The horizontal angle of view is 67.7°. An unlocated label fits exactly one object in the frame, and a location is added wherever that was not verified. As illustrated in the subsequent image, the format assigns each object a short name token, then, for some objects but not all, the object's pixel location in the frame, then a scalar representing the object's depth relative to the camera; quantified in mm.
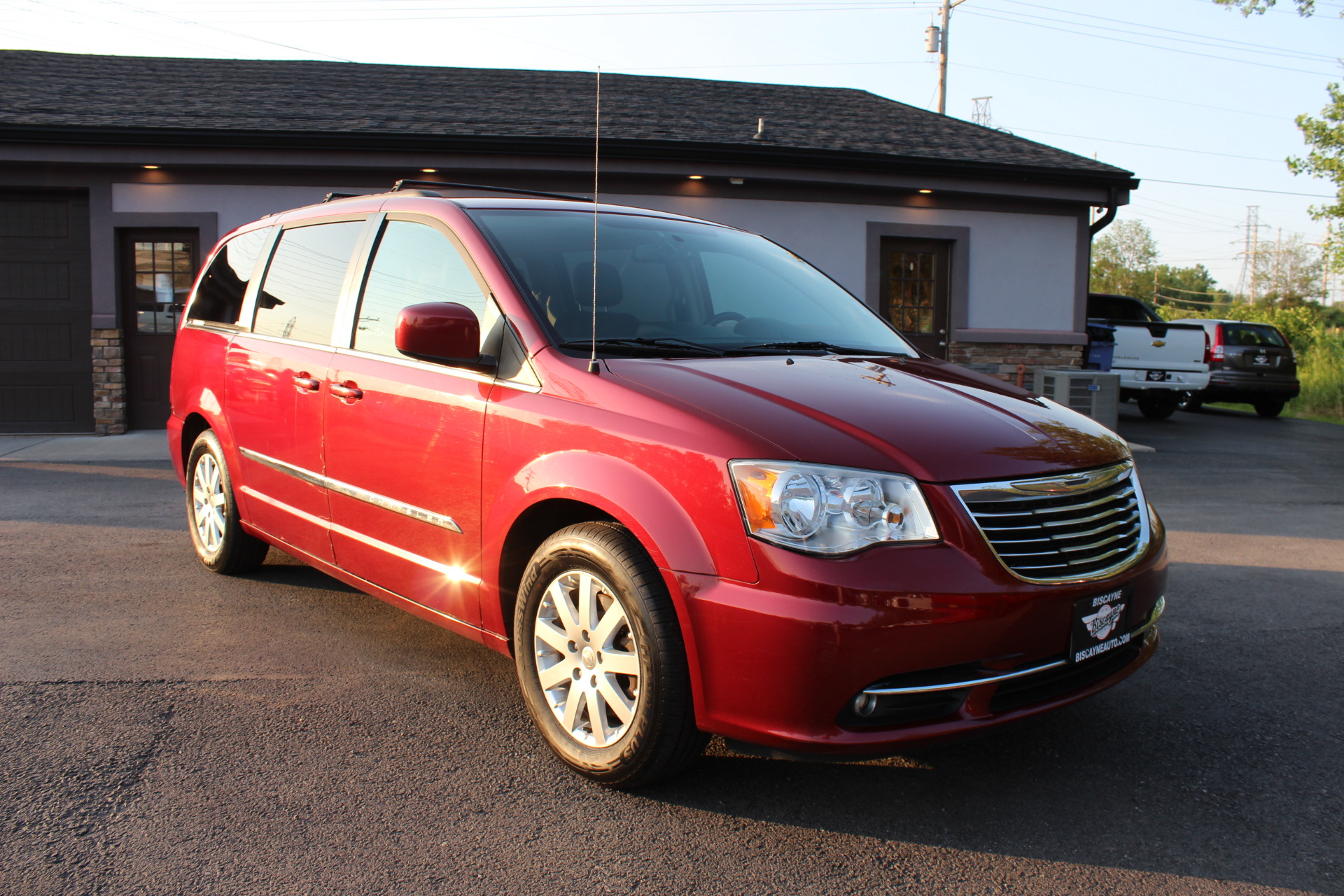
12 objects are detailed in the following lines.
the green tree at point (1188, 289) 110812
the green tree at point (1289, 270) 89562
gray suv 17688
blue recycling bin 14734
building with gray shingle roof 11414
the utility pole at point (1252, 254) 94625
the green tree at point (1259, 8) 18875
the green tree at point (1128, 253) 82375
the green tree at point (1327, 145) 23266
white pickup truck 15656
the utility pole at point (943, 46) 31719
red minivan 2492
